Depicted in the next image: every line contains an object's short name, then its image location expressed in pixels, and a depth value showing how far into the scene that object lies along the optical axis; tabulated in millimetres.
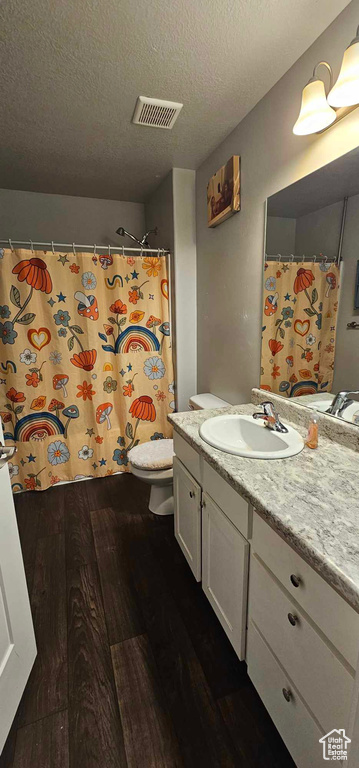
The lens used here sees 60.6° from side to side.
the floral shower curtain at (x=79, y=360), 2109
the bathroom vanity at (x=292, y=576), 620
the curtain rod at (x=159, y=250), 2280
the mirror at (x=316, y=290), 1110
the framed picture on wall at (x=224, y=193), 1647
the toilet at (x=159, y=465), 1815
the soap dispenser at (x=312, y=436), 1132
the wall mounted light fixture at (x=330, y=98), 912
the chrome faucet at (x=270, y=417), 1282
